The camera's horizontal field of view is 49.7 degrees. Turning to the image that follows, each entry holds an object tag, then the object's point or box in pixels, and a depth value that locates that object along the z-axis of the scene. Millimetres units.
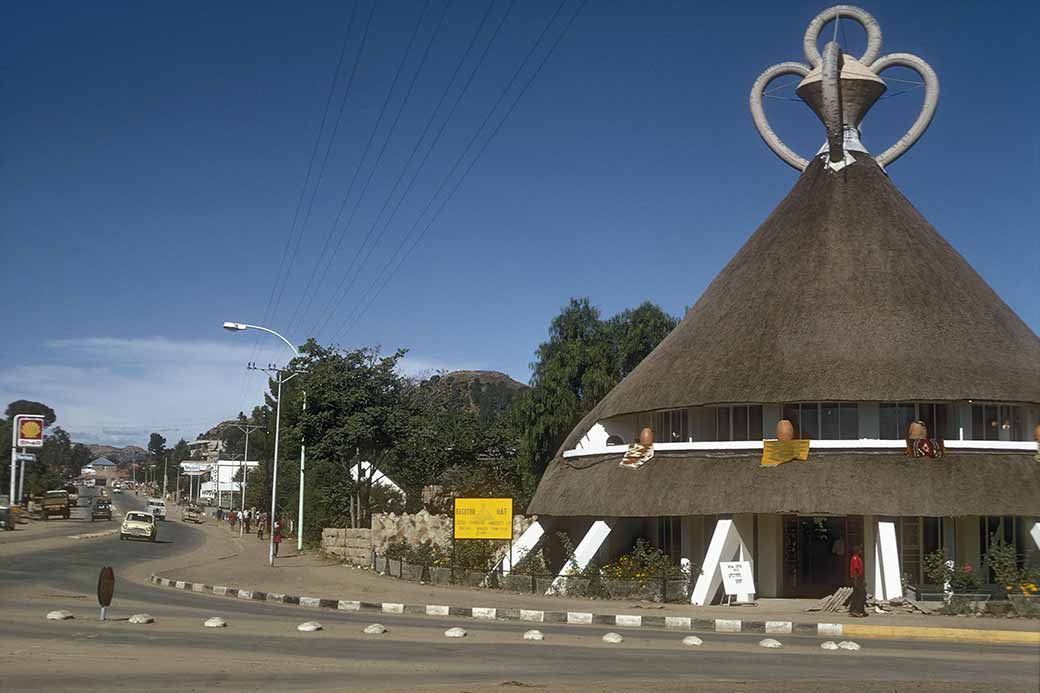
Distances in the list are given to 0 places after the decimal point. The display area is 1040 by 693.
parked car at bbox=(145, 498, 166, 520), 108625
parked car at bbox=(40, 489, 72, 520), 103312
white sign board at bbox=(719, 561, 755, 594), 30891
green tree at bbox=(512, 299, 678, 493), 69125
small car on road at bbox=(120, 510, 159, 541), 69000
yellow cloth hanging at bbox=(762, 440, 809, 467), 31609
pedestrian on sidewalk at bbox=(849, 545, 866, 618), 27969
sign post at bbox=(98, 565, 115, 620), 22288
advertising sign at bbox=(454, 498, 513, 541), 36062
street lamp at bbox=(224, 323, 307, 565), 46822
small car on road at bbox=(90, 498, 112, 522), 100700
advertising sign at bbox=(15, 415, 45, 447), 124125
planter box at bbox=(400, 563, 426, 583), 38781
